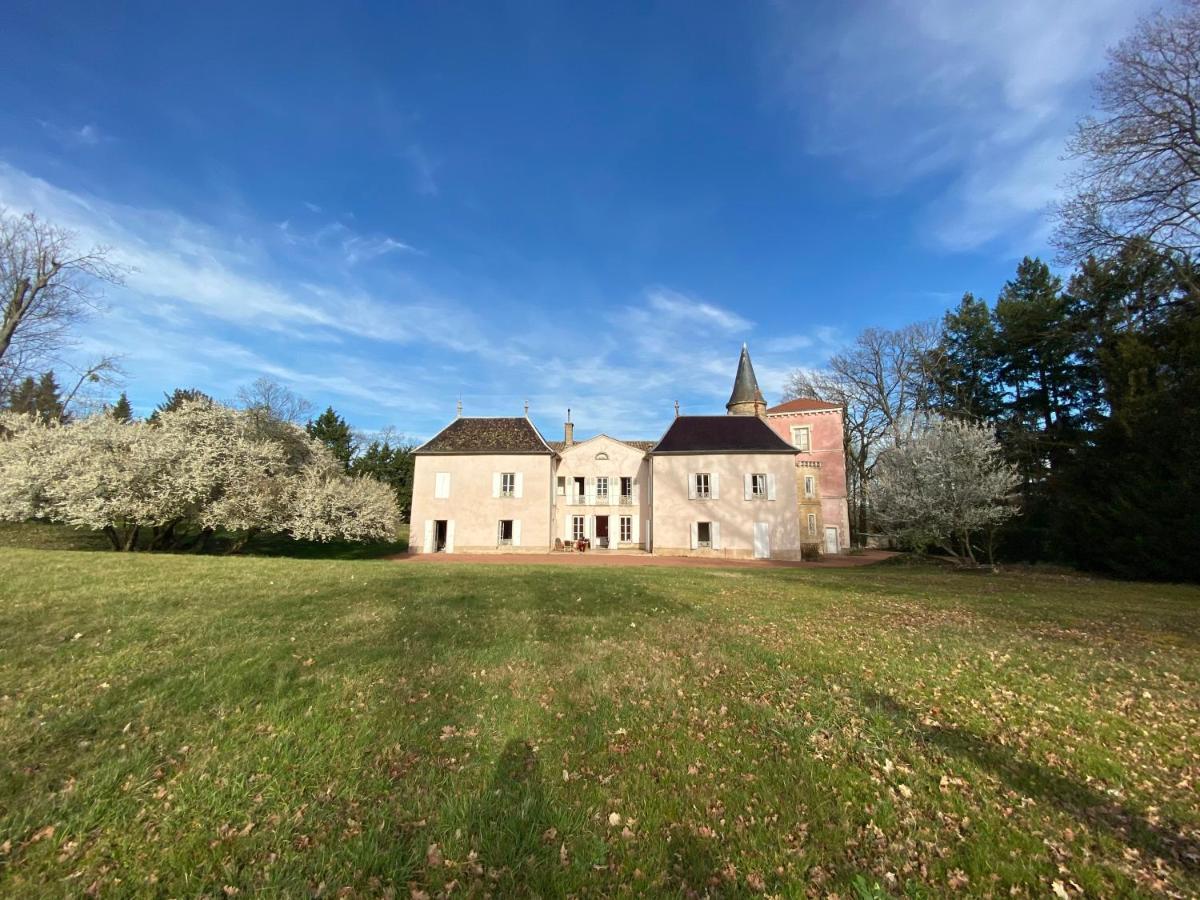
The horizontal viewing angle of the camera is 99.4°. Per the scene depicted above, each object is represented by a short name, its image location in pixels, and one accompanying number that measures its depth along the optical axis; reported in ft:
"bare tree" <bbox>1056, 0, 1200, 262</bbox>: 49.39
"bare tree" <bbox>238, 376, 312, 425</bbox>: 84.01
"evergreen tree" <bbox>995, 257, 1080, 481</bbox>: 83.19
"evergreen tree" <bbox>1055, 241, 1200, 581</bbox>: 50.87
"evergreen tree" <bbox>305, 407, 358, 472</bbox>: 141.38
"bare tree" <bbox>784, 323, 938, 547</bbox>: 115.34
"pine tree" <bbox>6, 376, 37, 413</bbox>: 86.38
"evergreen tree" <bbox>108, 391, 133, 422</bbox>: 164.96
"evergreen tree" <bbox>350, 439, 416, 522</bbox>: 152.87
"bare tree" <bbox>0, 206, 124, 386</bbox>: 72.18
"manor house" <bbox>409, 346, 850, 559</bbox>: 93.71
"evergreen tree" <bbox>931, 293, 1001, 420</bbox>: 107.24
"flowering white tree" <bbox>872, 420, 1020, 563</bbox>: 66.33
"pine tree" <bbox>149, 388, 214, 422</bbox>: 119.44
